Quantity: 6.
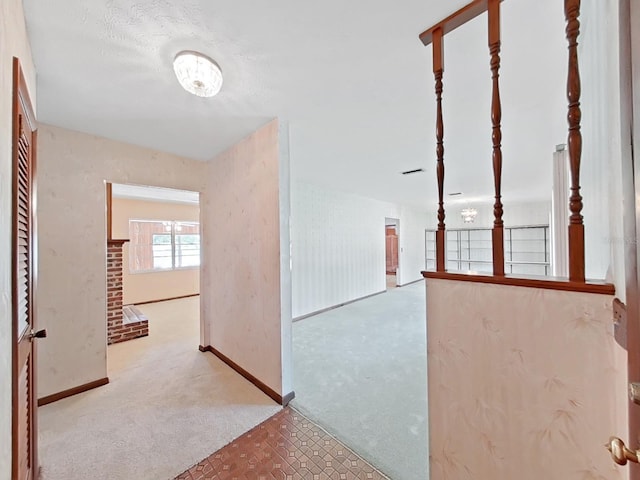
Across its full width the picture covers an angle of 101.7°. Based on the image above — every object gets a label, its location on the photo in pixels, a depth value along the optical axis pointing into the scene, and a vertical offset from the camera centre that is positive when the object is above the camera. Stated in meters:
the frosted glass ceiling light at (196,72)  1.40 +0.95
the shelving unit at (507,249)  7.20 -0.26
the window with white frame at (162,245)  5.49 -0.03
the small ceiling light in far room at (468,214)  6.63 +0.69
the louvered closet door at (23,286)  0.99 -0.18
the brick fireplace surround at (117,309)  3.37 -0.85
